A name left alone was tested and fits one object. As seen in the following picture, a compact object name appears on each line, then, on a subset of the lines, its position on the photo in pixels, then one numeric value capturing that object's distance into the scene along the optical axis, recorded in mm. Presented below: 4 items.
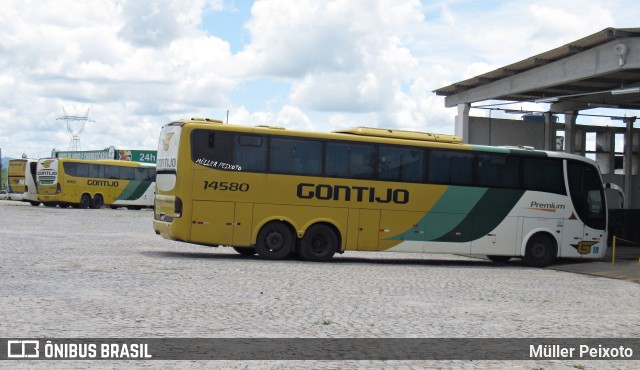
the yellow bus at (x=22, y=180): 51969
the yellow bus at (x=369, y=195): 19250
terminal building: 24625
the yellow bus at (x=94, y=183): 50562
